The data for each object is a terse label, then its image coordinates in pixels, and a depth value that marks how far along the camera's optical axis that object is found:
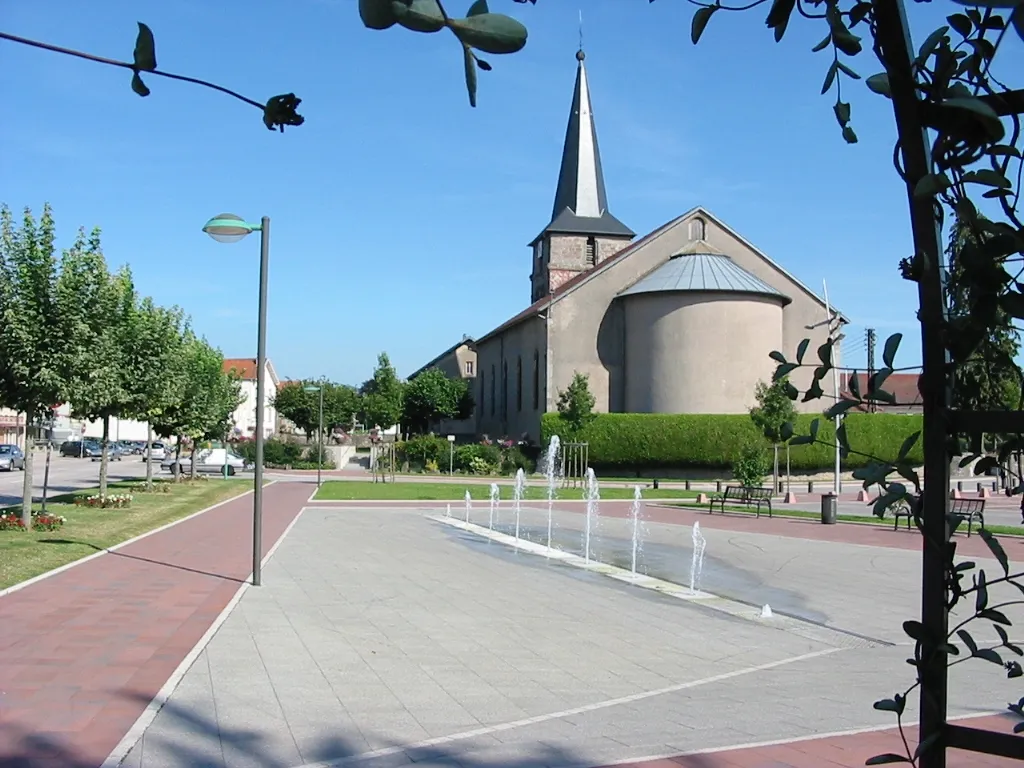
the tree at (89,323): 18.94
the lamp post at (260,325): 13.20
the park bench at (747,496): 32.12
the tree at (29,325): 18.50
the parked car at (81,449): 78.06
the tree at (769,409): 41.09
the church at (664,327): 56.59
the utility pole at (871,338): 54.66
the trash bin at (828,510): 27.30
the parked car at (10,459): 54.25
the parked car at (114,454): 75.71
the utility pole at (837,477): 40.22
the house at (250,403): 118.31
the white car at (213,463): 57.11
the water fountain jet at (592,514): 18.74
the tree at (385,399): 86.88
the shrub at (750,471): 33.56
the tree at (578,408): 54.12
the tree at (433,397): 82.19
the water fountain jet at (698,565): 14.94
